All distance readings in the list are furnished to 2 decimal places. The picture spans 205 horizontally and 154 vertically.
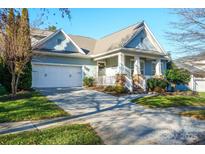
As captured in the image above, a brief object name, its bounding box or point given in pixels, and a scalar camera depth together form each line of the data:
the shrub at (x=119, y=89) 11.02
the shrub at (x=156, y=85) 12.54
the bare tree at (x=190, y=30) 5.67
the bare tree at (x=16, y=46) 8.41
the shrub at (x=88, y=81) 13.53
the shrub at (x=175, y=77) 13.81
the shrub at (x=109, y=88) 11.35
